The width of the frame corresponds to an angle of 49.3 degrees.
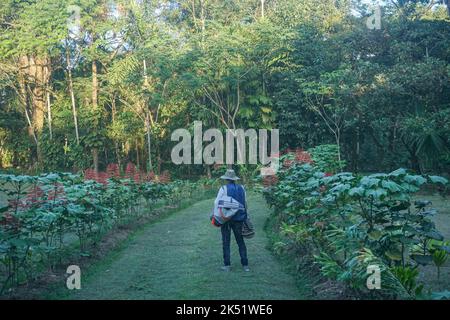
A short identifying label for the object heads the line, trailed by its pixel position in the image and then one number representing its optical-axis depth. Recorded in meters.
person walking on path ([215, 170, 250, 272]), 7.12
